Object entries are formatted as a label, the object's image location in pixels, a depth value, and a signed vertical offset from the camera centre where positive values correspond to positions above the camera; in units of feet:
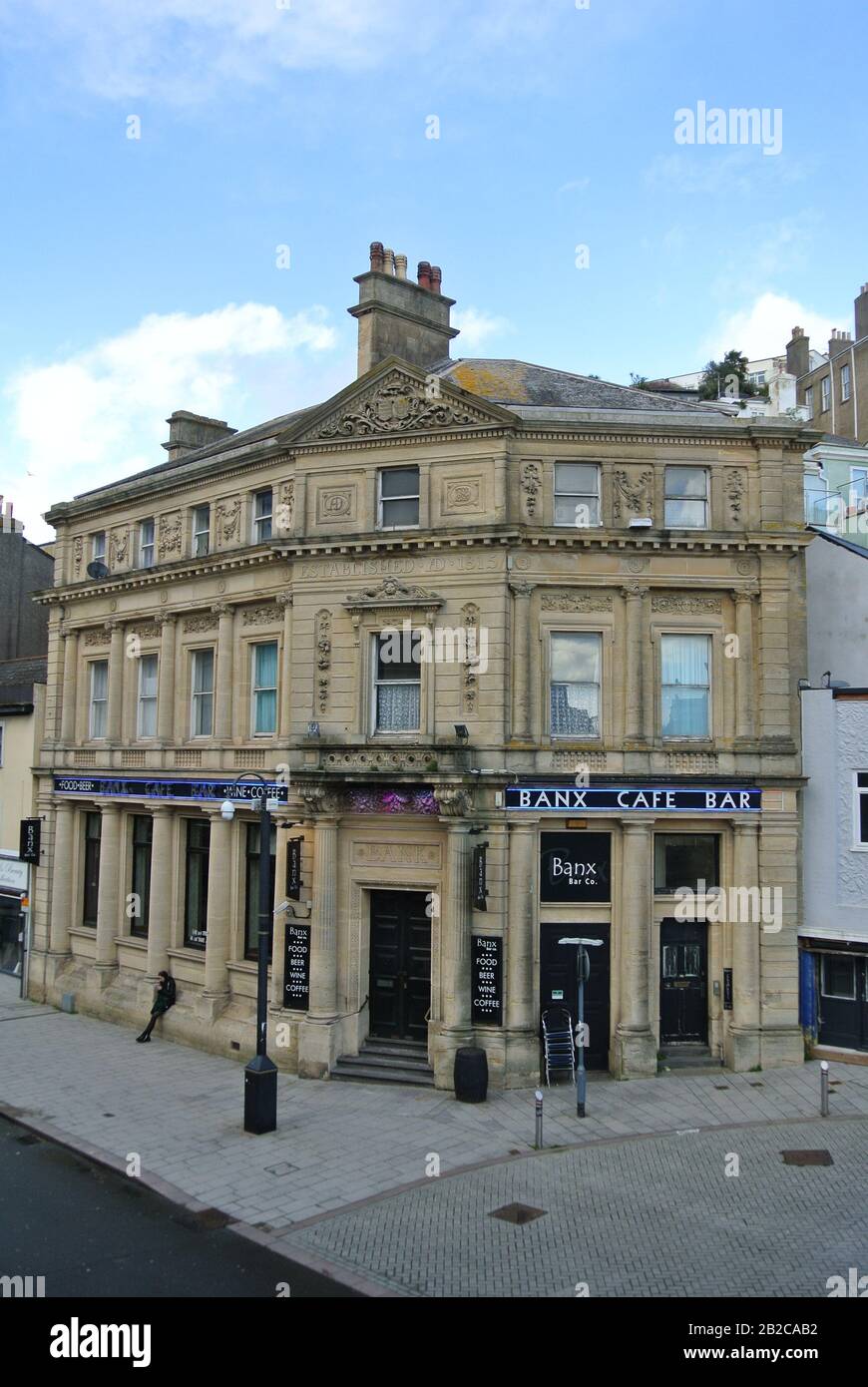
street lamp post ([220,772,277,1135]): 56.13 -18.17
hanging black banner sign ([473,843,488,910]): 63.98 -7.09
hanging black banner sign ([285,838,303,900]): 69.31 -7.14
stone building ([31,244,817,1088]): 65.87 +3.03
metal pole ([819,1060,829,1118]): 56.65 -18.02
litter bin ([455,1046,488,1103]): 61.11 -18.93
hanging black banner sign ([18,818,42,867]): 95.61 -7.32
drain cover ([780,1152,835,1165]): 51.49 -20.04
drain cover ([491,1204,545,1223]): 44.96 -20.16
